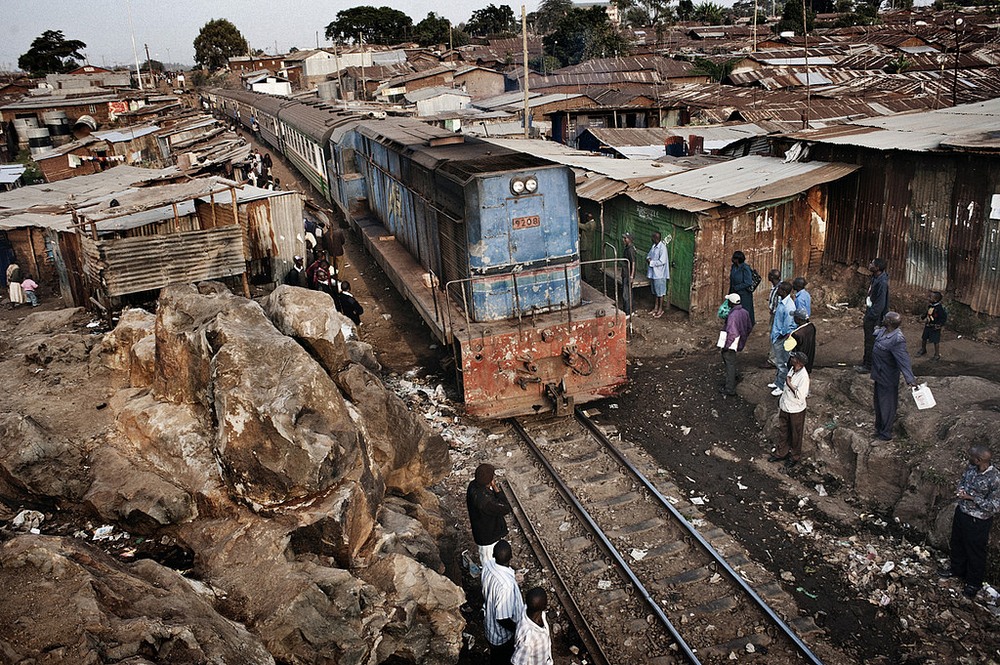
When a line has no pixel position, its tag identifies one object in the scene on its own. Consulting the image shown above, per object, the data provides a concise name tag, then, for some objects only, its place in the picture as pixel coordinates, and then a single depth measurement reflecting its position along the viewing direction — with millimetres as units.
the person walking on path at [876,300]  9412
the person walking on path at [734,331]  9703
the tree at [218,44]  89000
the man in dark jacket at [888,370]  7824
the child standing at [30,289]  13938
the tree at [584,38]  52594
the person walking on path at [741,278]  10273
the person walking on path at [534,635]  4965
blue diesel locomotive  9328
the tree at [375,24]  86562
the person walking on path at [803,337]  8547
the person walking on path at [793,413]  8070
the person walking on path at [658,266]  13164
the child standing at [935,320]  10022
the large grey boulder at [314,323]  7172
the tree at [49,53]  79125
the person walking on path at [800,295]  9195
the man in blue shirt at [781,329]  9312
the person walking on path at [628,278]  11969
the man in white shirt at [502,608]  5602
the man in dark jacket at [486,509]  6207
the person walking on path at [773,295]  9656
